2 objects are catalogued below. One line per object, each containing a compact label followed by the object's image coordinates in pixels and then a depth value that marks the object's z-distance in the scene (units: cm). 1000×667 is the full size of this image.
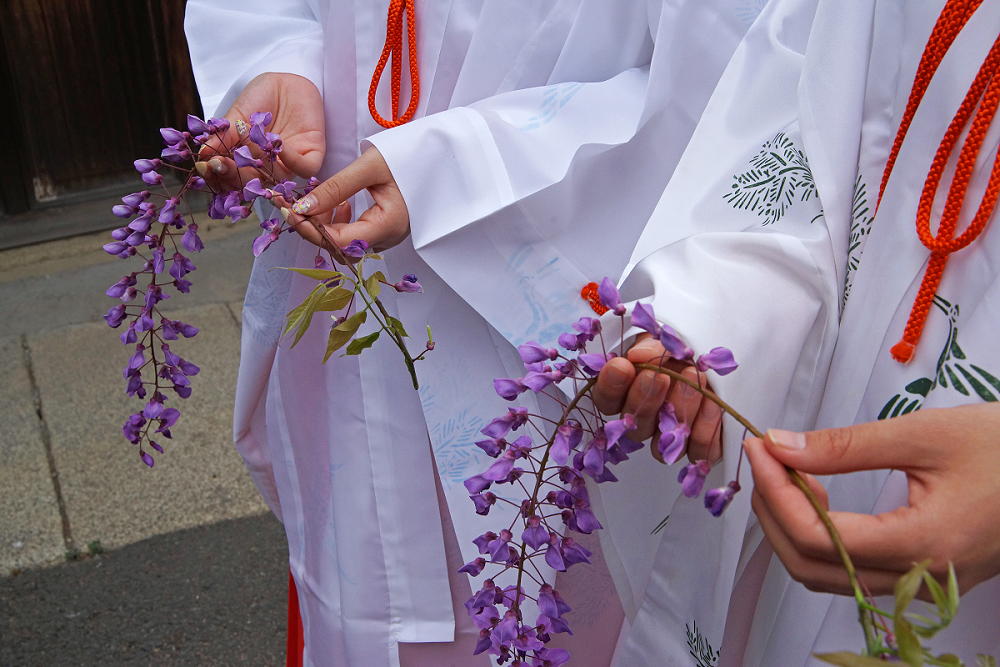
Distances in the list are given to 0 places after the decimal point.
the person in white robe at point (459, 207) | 113
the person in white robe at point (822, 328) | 71
